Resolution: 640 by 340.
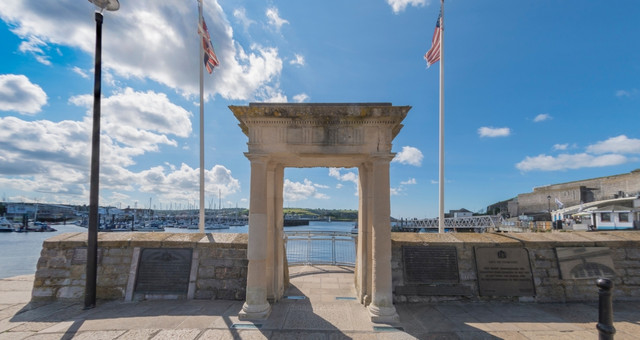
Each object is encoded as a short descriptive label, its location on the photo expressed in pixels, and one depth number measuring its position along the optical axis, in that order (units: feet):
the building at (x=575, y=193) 143.54
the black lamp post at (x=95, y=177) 19.13
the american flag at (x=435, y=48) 33.99
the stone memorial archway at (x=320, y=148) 17.69
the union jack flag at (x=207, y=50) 32.30
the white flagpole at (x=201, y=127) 31.09
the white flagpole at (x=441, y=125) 32.19
